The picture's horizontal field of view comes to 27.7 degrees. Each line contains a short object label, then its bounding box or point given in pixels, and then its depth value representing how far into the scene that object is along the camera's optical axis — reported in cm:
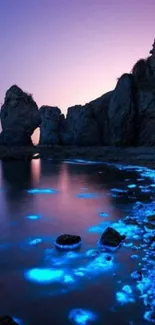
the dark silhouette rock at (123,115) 6044
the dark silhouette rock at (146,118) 5667
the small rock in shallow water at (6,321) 553
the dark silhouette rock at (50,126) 8588
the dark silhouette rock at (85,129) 7194
